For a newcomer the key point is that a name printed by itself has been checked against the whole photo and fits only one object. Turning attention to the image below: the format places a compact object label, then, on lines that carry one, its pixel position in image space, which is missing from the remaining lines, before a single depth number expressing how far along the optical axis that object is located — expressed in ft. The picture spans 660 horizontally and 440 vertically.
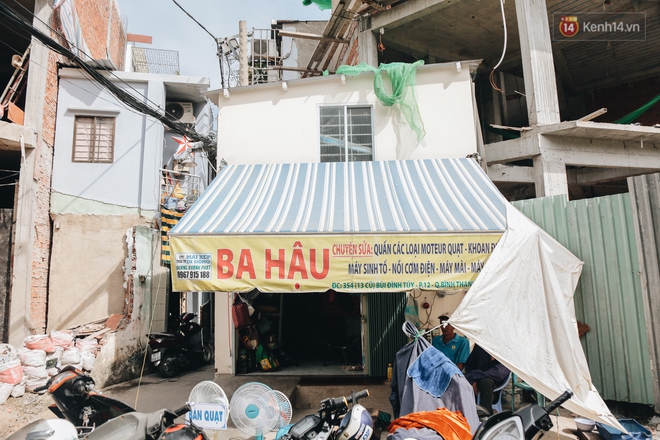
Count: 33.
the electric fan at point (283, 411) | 15.61
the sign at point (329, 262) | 17.63
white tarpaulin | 15.71
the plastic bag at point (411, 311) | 27.99
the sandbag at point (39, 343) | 27.58
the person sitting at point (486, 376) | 18.93
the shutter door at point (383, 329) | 27.53
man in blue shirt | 20.04
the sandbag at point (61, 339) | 29.22
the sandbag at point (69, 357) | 28.55
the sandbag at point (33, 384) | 26.22
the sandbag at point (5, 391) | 24.40
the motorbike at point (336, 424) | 13.03
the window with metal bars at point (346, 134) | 28.68
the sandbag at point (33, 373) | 26.53
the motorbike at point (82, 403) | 15.60
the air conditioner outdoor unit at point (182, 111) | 44.16
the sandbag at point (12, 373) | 25.28
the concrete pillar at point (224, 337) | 27.53
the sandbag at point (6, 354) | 25.77
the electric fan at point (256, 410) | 15.52
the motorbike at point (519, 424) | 11.82
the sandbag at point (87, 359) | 29.09
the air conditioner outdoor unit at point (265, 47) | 65.82
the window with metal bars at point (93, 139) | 37.83
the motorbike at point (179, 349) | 33.24
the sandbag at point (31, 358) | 26.76
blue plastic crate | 15.93
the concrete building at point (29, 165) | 31.68
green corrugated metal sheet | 18.57
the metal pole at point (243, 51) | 39.42
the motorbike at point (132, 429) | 11.69
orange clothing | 12.16
